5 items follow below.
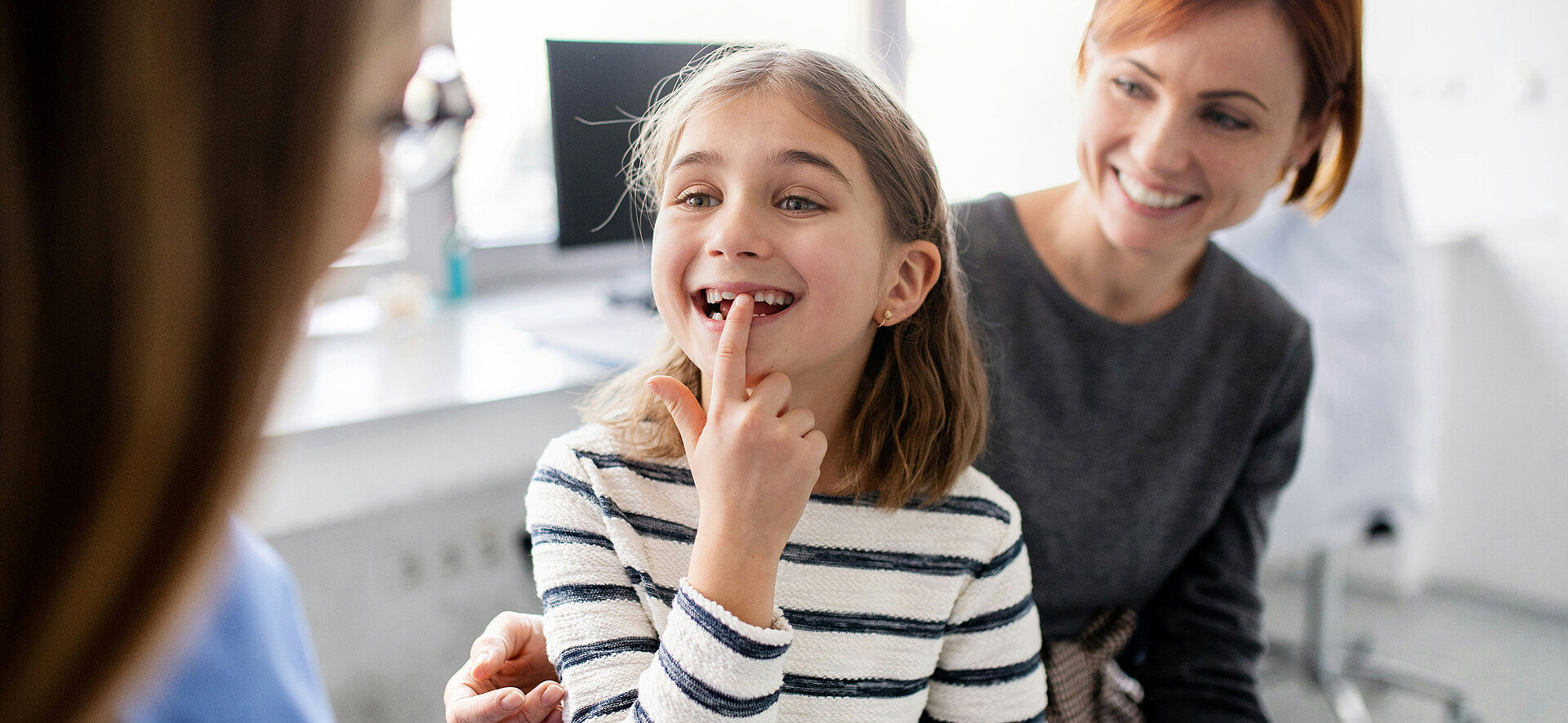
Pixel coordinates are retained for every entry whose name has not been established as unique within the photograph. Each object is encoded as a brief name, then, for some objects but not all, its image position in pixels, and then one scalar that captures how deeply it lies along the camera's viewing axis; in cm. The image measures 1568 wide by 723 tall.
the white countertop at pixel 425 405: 140
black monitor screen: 162
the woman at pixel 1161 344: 102
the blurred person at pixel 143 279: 29
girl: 67
